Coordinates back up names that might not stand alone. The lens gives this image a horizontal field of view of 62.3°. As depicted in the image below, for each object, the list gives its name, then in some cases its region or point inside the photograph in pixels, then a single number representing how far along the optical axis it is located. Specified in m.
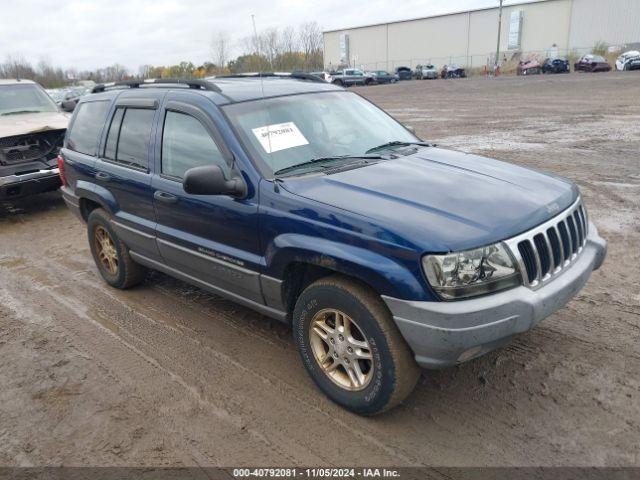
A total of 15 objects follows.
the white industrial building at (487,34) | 61.16
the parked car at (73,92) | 29.17
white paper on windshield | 3.66
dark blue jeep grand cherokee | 2.75
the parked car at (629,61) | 39.47
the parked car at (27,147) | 7.89
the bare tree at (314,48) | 77.12
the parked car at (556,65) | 46.43
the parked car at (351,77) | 50.78
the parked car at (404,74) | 59.72
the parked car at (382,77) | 53.25
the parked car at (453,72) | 56.31
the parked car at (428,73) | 56.56
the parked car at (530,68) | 48.34
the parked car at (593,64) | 42.38
